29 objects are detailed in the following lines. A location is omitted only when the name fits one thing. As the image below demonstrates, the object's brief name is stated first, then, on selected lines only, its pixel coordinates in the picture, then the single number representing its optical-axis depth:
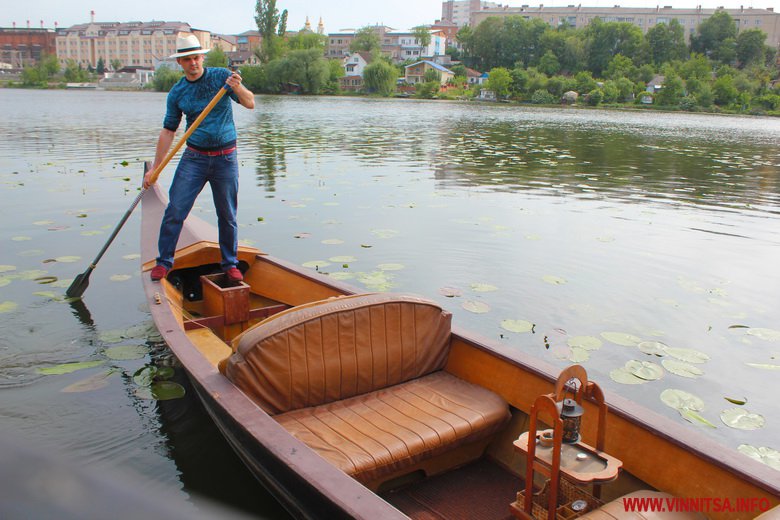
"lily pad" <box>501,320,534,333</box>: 5.73
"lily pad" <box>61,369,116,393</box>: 4.54
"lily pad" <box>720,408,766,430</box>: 4.24
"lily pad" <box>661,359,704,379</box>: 4.92
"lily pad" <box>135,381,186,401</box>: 4.46
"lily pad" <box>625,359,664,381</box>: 4.81
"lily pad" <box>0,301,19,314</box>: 5.84
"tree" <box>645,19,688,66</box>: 109.19
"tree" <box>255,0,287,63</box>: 90.56
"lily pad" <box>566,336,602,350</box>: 5.36
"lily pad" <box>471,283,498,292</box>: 6.84
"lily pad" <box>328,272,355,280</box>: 7.02
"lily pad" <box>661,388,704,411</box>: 4.40
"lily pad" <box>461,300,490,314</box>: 6.21
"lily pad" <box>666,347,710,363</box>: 5.15
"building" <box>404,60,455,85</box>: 104.52
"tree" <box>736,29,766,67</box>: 107.11
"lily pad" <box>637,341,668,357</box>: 5.27
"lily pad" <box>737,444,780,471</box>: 3.80
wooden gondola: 2.41
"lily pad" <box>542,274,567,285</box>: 7.12
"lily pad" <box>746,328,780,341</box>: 5.62
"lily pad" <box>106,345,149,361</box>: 5.03
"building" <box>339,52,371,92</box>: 103.38
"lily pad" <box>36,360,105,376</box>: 4.76
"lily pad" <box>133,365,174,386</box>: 4.66
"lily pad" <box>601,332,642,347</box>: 5.45
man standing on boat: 5.05
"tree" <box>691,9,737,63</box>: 115.81
